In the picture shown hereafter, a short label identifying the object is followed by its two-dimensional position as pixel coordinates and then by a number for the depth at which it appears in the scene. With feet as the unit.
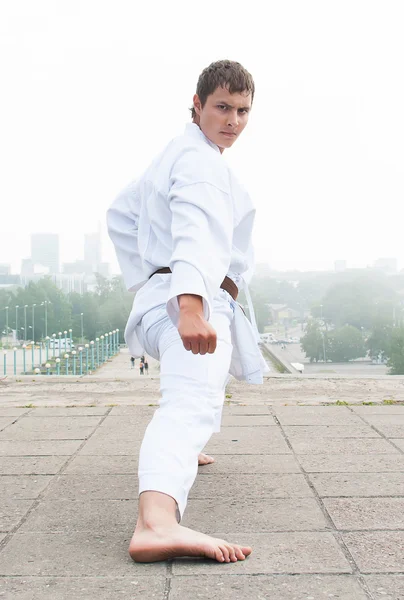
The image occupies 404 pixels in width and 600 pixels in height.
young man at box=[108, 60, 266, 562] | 5.82
